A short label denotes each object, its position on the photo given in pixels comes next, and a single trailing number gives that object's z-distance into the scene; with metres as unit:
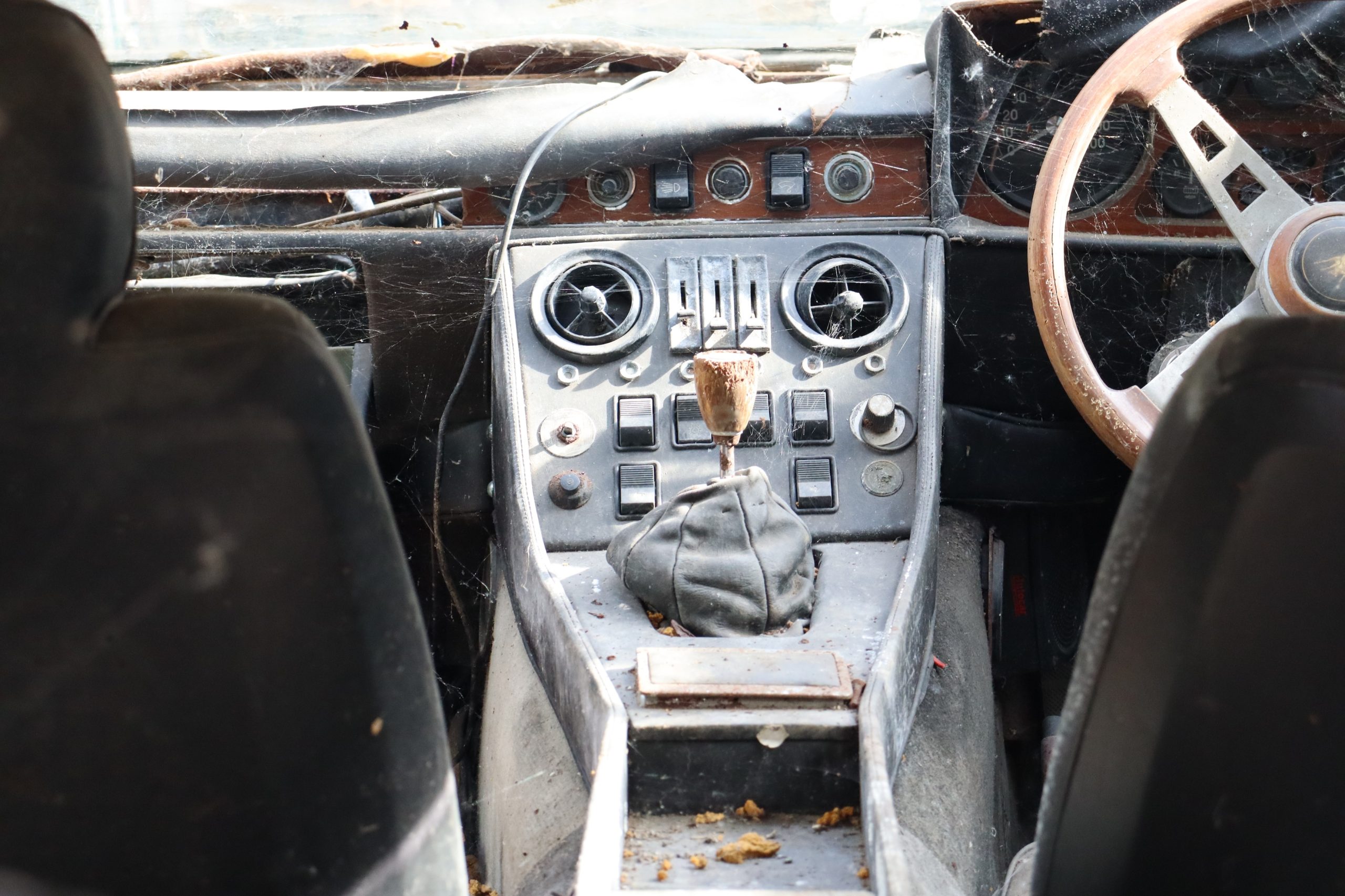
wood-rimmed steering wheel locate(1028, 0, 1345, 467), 1.72
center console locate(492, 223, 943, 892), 1.35
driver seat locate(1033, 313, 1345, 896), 0.77
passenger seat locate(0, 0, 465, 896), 0.79
